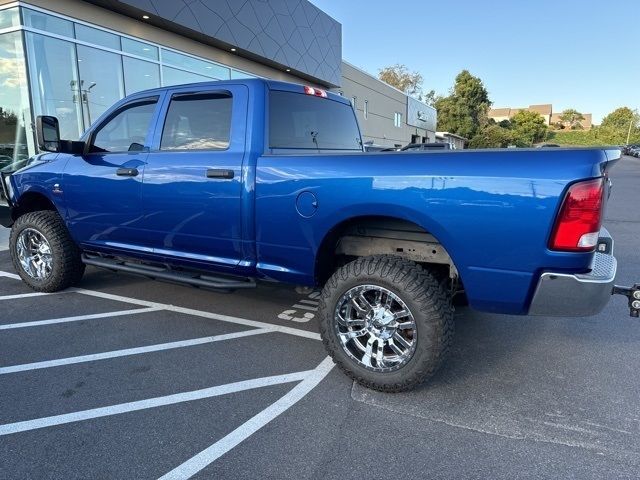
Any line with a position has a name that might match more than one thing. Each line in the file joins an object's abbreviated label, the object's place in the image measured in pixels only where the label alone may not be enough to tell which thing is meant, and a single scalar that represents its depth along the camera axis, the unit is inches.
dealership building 360.8
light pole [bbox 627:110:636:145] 3268.2
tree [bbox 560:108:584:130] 4512.8
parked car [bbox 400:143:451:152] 463.6
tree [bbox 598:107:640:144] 3159.5
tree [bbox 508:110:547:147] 2817.2
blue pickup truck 94.3
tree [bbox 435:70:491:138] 2130.9
